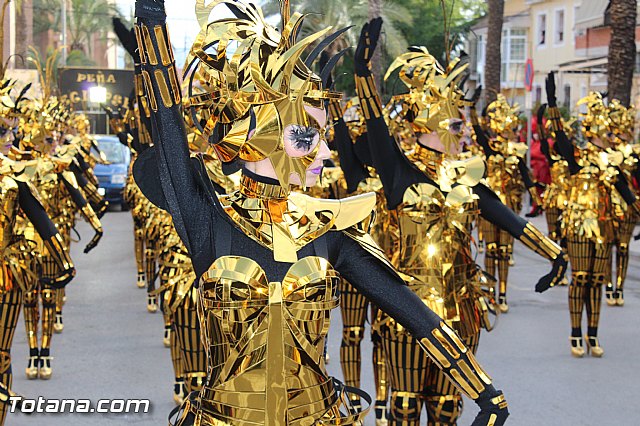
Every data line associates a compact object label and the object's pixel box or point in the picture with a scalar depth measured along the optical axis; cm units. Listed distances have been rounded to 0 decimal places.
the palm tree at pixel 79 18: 5547
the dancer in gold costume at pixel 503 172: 1288
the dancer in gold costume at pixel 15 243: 642
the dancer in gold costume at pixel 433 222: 571
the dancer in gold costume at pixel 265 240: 351
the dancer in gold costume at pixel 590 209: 977
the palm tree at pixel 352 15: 3897
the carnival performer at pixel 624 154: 1065
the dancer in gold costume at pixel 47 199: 878
